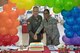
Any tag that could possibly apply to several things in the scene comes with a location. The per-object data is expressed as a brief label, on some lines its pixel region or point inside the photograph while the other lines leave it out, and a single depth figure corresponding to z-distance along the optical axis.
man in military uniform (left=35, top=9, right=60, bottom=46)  2.03
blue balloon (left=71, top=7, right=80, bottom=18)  1.91
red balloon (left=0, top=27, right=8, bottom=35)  1.92
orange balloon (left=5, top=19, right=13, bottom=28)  1.91
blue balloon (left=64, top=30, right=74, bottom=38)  1.93
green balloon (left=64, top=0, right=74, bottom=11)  1.90
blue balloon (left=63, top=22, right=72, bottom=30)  1.94
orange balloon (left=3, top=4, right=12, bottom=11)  1.91
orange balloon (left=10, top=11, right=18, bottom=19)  1.92
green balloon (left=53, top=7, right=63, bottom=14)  1.92
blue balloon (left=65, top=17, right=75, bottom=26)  1.91
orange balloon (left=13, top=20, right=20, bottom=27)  1.95
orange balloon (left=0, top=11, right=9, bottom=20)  1.90
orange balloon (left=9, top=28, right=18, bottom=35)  1.95
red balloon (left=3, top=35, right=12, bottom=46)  1.95
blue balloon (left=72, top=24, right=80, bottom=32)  1.92
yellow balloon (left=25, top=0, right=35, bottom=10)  1.89
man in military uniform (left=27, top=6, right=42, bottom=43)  2.01
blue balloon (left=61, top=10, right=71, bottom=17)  1.93
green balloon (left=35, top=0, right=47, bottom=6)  1.90
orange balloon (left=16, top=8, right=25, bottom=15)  1.92
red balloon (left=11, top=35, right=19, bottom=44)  1.97
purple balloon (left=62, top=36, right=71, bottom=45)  1.96
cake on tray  1.85
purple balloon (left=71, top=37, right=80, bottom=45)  1.93
